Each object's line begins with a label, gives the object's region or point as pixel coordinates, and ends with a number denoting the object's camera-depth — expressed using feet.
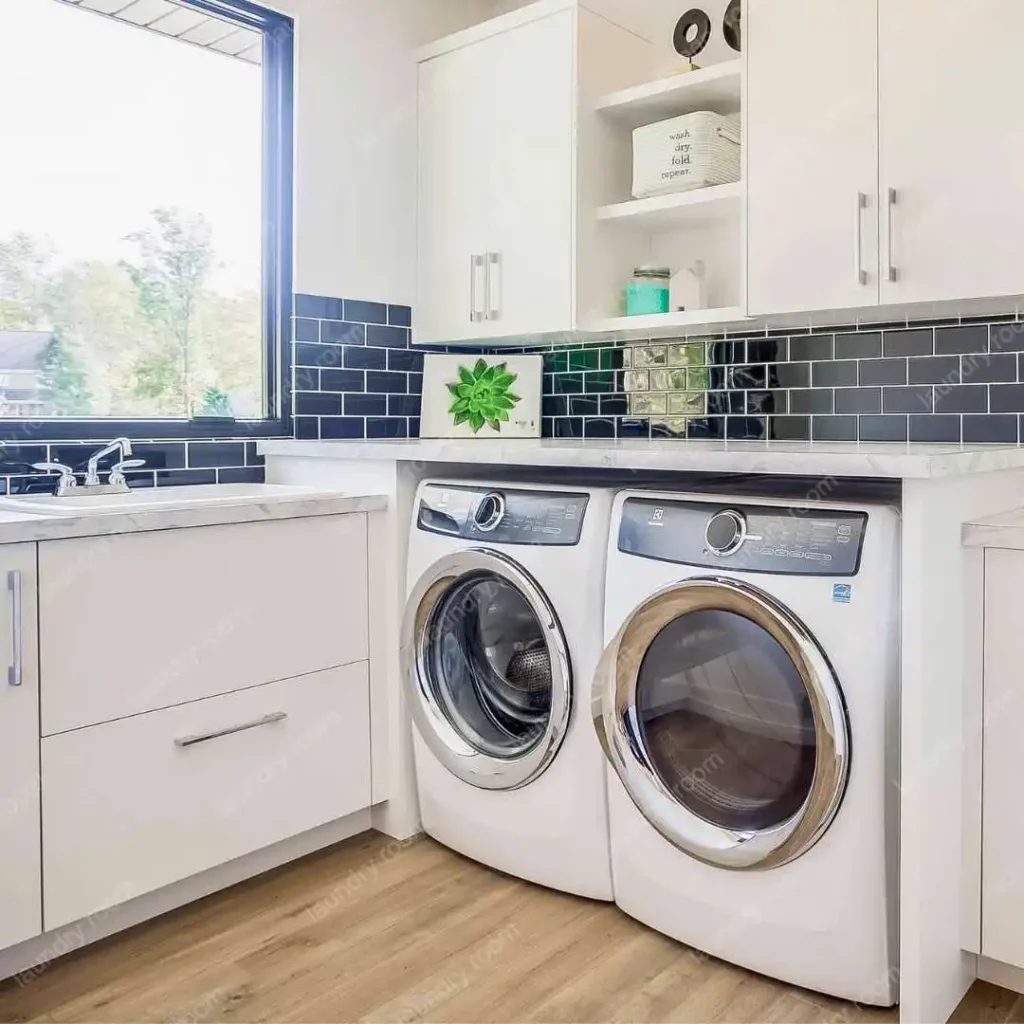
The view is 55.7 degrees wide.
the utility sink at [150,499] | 6.32
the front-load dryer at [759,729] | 5.21
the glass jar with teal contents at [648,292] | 8.64
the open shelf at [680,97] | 7.81
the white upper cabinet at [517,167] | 8.59
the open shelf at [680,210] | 7.86
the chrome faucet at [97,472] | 7.32
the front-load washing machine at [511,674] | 6.50
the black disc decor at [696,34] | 8.25
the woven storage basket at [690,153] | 8.01
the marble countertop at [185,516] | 5.63
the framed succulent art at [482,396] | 9.74
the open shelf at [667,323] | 7.82
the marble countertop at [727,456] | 5.04
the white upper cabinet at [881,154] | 6.32
